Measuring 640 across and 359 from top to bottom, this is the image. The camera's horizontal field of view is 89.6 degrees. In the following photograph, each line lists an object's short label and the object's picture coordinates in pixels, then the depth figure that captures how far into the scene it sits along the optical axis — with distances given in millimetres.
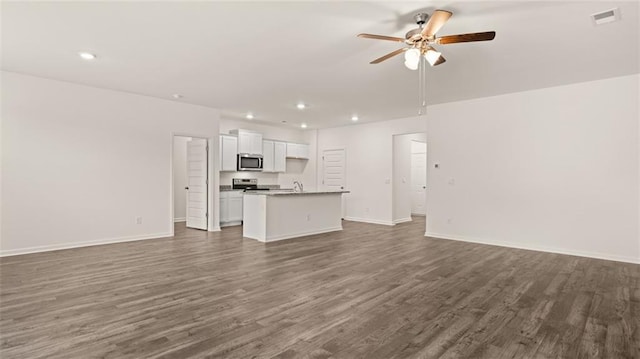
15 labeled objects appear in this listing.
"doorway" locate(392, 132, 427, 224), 8375
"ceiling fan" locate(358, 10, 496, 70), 2616
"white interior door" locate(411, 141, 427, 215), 10369
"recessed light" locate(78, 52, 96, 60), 3891
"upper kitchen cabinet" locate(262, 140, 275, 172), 8727
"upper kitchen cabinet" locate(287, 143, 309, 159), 9430
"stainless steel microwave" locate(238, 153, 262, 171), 8156
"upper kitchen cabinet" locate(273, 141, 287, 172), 9008
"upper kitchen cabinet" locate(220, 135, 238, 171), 7746
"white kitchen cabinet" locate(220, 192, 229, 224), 7629
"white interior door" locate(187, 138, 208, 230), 7066
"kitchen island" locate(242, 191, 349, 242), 5930
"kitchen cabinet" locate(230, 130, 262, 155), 8141
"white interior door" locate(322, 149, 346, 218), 9266
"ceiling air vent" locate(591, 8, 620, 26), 2822
